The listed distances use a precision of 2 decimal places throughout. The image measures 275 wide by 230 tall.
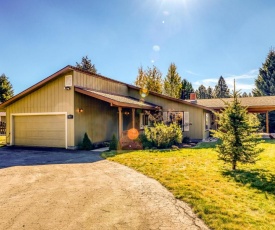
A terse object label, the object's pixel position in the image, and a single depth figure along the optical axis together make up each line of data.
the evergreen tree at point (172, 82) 35.16
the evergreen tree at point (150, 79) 34.78
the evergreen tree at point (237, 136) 7.28
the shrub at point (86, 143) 12.86
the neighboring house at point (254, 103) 18.83
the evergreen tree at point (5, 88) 33.94
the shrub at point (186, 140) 15.74
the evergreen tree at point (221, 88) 67.16
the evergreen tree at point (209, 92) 69.47
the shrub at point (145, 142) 13.10
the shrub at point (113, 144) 12.49
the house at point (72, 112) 13.13
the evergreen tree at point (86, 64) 47.64
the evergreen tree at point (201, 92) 70.38
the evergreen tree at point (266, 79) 32.69
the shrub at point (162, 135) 13.05
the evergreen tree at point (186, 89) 40.75
